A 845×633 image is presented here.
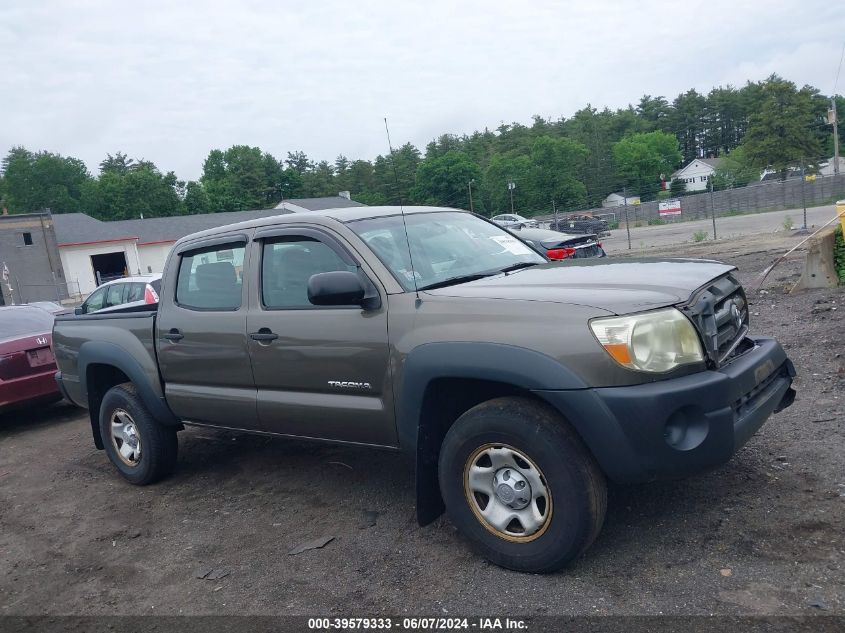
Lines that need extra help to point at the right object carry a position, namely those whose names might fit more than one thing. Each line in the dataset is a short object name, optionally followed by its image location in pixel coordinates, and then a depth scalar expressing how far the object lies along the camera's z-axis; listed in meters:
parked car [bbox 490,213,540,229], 26.35
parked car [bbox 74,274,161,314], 12.03
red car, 8.11
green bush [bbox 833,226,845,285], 9.35
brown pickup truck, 3.20
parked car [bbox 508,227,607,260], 11.05
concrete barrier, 9.38
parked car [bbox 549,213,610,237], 29.62
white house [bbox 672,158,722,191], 81.12
